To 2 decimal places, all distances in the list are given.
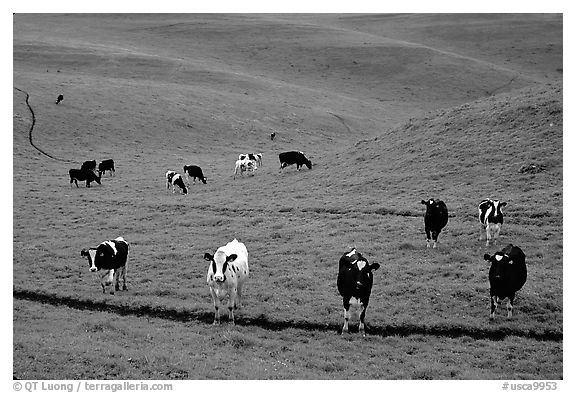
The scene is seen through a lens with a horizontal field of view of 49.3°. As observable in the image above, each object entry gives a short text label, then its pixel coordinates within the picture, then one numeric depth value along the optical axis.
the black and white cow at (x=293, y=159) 43.81
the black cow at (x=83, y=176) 41.25
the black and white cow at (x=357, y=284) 16.59
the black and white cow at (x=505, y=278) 17.56
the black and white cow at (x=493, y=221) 23.88
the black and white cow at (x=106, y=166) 44.99
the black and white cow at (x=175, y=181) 39.35
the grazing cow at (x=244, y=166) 44.11
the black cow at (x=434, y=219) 24.39
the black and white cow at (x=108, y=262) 20.17
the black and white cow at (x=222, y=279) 17.31
